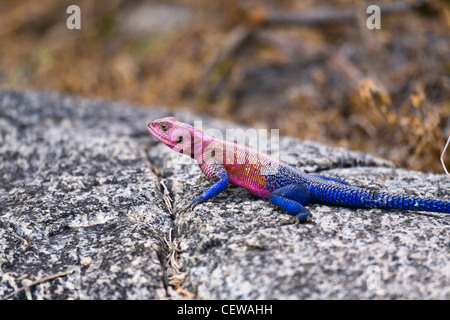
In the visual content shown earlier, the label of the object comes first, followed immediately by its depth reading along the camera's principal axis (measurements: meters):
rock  0.65
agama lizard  0.70
